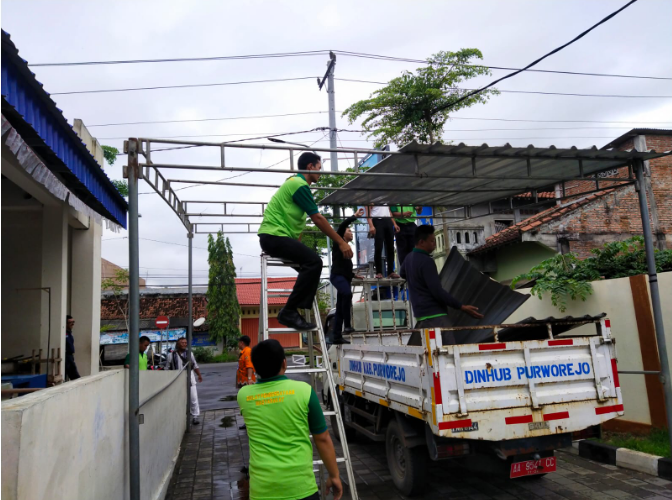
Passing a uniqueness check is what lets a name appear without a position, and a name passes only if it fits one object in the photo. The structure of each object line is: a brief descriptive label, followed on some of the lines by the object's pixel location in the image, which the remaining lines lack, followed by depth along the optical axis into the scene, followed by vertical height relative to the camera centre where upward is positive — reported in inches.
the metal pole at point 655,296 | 225.1 +0.9
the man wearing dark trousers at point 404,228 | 316.5 +52.3
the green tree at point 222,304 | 1256.2 +48.8
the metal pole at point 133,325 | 161.0 +1.2
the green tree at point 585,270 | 307.1 +20.8
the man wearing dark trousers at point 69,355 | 280.4 -12.5
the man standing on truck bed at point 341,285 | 255.8 +15.6
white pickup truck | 170.4 -31.4
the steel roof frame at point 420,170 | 174.9 +63.9
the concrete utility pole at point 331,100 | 681.0 +294.1
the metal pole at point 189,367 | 361.4 -31.6
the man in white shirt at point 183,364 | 387.5 -28.5
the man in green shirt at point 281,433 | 106.6 -24.1
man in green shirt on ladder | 182.2 +29.9
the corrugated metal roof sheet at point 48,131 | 137.7 +65.8
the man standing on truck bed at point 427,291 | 208.8 +8.4
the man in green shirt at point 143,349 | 326.0 -14.2
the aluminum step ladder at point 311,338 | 173.6 -7.8
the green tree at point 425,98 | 690.2 +288.2
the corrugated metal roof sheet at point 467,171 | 217.0 +65.6
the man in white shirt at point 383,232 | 316.8 +50.9
